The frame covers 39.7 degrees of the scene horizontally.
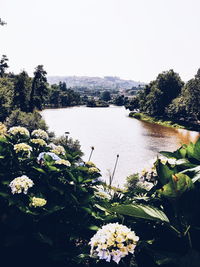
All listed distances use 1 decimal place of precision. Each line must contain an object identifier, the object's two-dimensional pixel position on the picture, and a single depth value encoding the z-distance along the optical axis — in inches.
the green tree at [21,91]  1937.7
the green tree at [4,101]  1305.4
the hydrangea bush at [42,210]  81.7
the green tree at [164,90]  2618.1
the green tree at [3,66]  1979.6
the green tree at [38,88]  2068.5
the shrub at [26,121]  1202.6
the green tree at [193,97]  1985.7
